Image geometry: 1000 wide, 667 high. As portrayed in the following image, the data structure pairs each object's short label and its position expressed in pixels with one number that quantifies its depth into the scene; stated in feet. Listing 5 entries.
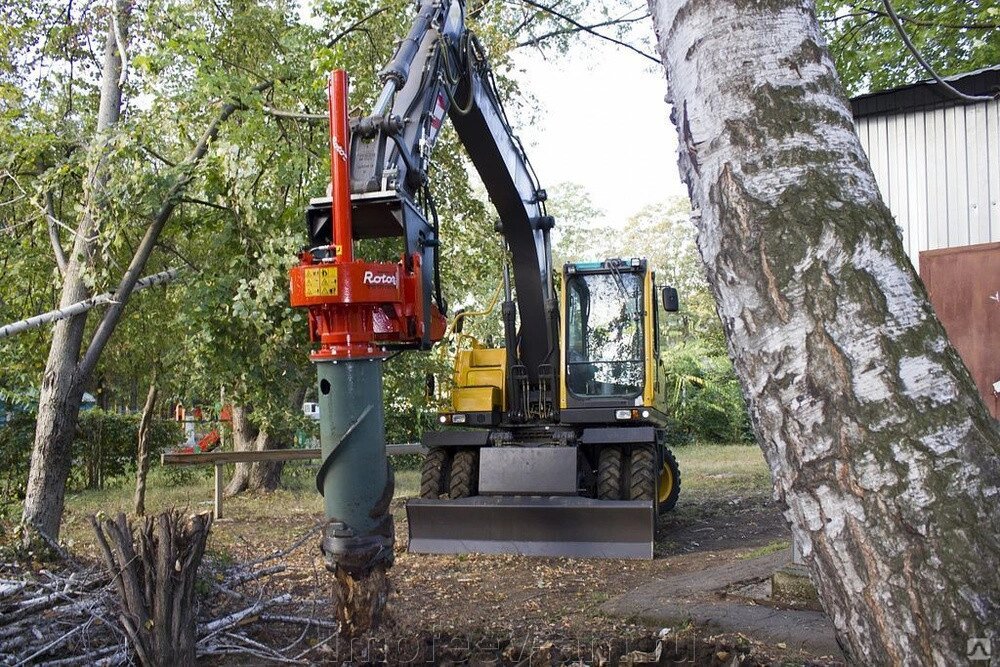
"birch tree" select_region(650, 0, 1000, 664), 6.28
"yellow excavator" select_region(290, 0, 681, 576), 14.58
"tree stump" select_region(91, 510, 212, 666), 14.65
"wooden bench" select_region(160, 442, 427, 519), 37.58
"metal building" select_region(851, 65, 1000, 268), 21.61
